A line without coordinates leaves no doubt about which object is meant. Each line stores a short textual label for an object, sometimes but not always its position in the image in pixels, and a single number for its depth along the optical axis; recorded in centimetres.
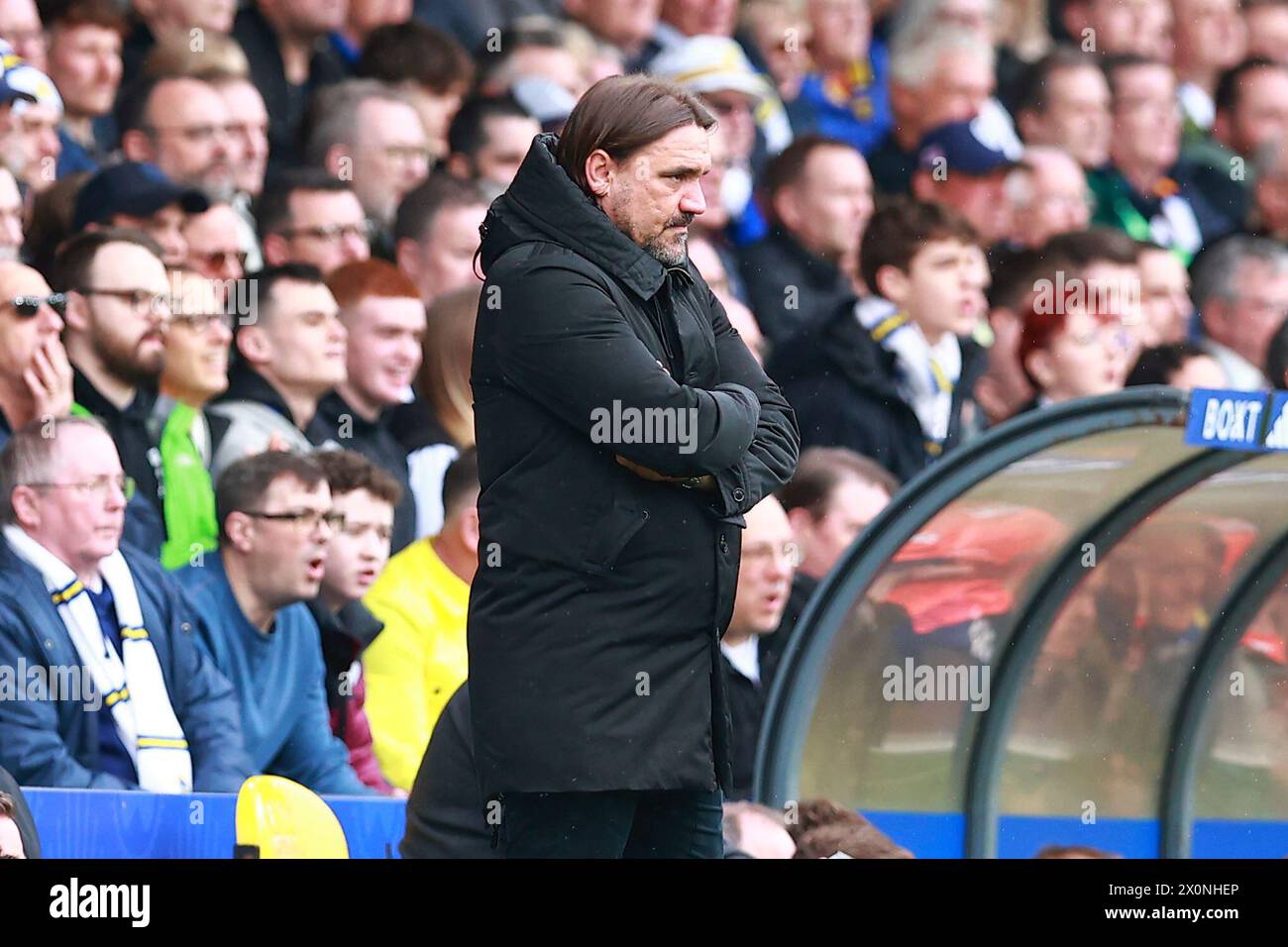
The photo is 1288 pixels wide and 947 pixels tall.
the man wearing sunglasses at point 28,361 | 1150
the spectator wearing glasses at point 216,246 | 1266
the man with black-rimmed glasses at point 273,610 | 1194
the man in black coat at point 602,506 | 698
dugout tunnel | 1237
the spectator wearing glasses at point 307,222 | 1328
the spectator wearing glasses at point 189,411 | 1201
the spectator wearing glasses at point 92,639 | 1093
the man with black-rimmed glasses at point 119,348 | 1184
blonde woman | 1309
